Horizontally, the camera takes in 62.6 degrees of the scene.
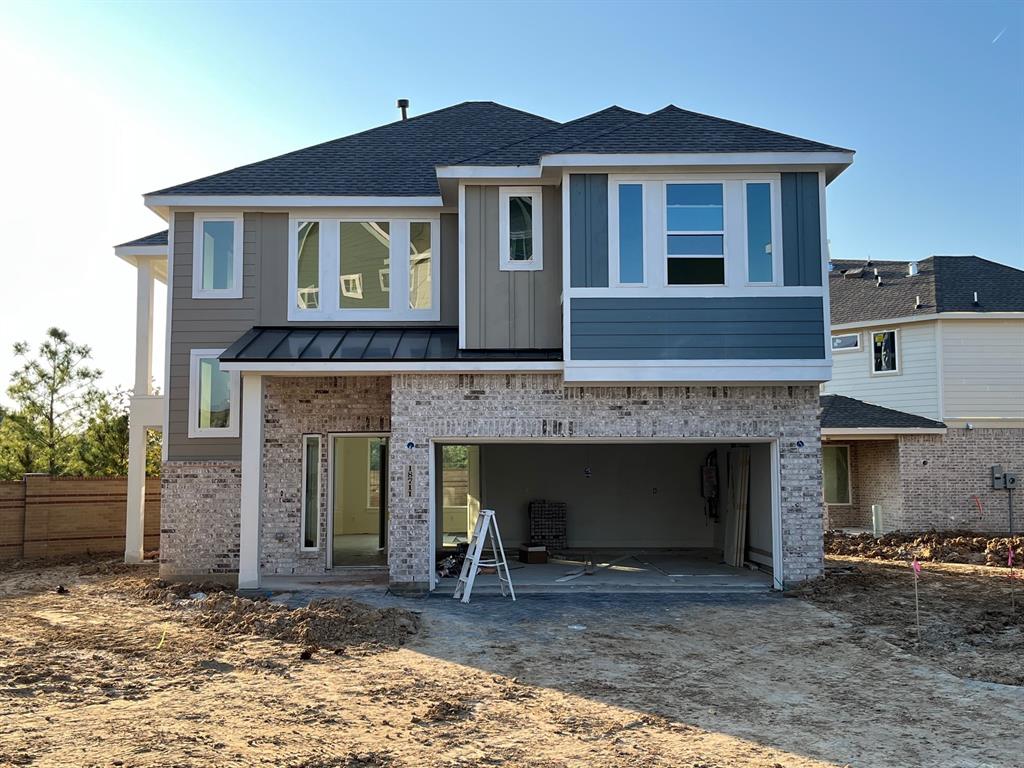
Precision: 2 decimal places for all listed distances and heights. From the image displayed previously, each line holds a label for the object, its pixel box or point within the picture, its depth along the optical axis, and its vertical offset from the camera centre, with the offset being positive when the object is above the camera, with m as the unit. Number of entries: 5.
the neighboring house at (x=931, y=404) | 19.59 +1.01
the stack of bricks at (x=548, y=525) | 17.34 -1.63
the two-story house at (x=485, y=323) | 11.76 +1.84
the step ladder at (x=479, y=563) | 11.34 -1.60
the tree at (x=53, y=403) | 20.05 +1.02
